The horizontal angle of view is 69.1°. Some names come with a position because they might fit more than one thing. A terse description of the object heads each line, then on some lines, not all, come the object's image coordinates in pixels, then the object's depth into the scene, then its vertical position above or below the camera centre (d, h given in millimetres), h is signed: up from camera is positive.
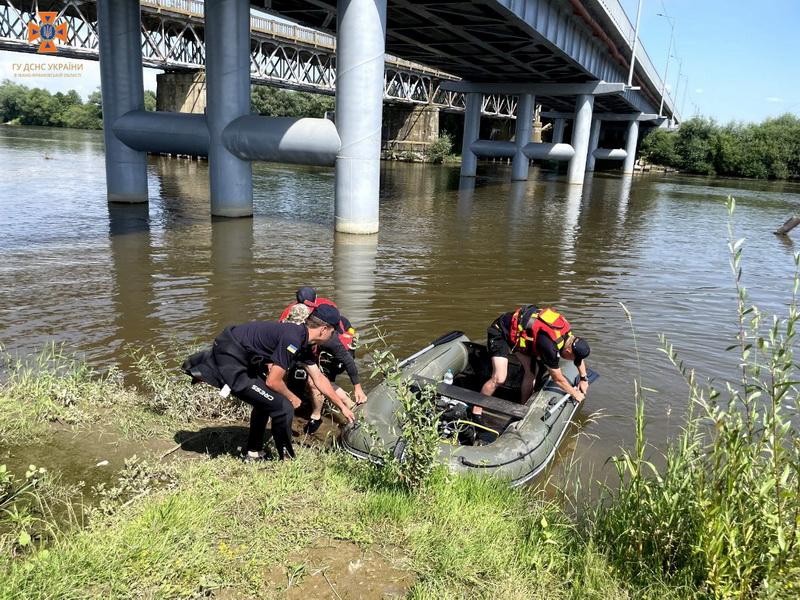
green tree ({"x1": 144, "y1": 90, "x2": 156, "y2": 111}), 71312 +7145
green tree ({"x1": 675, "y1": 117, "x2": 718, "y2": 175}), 55469 +3479
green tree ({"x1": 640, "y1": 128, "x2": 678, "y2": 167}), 57656 +3177
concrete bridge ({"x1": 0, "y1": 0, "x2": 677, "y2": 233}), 14273 +1989
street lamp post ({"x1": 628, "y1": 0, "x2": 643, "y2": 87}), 33166 +8006
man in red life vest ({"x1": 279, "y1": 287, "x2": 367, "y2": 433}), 4621 -1600
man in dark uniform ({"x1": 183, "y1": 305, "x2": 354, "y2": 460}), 4113 -1380
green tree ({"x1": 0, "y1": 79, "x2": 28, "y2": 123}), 81875 +7063
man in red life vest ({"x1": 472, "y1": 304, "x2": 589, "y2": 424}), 5480 -1632
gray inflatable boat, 4391 -2099
